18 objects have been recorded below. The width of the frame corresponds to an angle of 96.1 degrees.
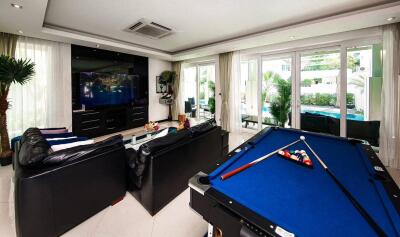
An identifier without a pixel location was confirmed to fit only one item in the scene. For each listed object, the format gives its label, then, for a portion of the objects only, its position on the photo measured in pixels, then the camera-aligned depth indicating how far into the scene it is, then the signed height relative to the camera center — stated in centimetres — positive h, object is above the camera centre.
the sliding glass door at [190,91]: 703 +92
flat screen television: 470 +107
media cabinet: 457 -15
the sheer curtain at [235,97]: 529 +52
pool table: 87 -49
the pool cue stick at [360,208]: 82 -50
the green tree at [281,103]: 459 +31
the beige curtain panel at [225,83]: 539 +96
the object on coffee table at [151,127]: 417 -29
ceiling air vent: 355 +182
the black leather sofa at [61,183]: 142 -62
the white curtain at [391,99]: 305 +26
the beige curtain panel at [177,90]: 700 +97
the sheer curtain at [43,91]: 391 +55
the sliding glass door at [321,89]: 358 +58
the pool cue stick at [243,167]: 129 -42
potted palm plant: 294 +60
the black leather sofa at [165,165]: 187 -59
